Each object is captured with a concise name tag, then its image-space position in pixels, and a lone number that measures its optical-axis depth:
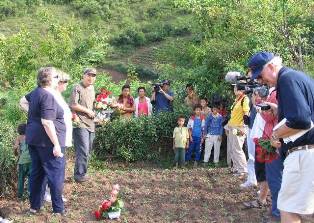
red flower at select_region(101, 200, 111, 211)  4.34
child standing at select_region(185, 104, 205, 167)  7.47
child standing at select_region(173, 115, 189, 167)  7.30
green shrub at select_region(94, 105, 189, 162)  7.63
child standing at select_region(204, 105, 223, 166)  7.29
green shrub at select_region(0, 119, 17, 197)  5.09
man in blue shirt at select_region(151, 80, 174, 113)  7.87
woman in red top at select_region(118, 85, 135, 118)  7.72
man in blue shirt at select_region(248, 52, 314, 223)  2.73
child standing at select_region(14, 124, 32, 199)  4.80
